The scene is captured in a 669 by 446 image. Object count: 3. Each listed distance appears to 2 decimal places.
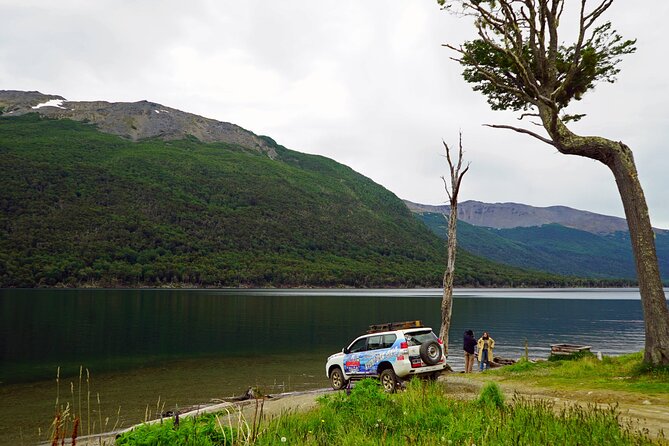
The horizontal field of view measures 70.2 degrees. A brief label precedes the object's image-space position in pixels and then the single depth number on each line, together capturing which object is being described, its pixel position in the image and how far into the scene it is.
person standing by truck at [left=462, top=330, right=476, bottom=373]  26.72
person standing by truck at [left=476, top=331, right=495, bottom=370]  27.99
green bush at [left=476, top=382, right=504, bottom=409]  10.25
